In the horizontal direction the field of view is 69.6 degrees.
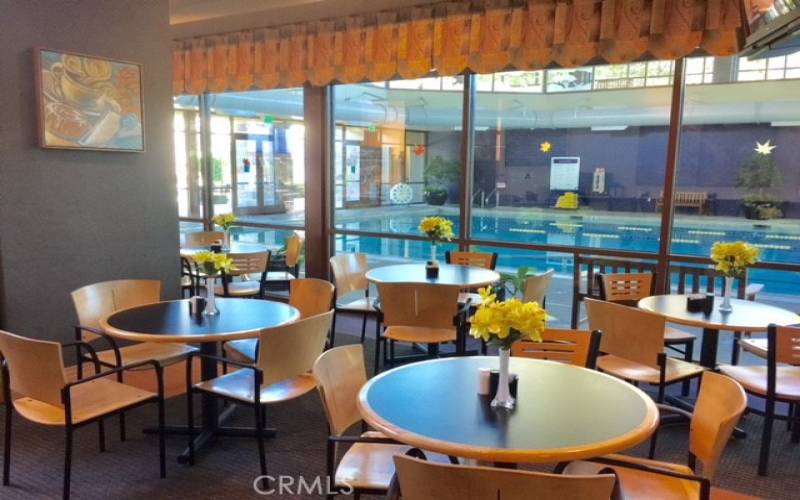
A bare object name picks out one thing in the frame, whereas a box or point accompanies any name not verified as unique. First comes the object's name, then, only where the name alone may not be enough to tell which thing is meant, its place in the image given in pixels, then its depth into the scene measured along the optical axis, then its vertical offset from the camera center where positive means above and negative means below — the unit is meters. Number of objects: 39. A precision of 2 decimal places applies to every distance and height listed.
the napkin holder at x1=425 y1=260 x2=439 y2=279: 4.24 -0.63
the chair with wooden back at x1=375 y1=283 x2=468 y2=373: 3.57 -0.77
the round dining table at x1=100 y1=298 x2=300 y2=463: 2.77 -0.73
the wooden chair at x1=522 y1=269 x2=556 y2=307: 3.91 -0.69
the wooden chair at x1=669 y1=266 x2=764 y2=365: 4.11 -0.70
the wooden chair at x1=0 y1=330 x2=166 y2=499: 2.37 -0.94
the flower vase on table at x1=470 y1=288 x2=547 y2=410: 1.89 -0.46
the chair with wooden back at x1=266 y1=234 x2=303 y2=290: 5.74 -0.81
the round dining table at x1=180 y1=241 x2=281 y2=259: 5.42 -0.66
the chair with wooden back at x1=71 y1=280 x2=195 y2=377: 3.35 -0.79
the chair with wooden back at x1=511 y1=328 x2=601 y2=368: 2.56 -0.73
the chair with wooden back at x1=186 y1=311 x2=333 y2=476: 2.62 -0.89
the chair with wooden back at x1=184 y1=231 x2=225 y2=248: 6.07 -0.61
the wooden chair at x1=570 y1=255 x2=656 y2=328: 4.62 -0.69
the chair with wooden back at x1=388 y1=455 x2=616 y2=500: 1.38 -0.72
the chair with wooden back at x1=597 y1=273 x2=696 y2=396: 4.20 -0.73
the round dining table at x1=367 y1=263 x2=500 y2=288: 4.07 -0.67
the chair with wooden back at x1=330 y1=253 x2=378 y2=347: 4.64 -0.78
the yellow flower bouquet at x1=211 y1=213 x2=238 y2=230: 5.64 -0.38
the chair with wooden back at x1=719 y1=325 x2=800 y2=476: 2.79 -1.00
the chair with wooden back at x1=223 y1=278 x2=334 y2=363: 3.56 -0.76
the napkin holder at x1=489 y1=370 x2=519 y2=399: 1.99 -0.68
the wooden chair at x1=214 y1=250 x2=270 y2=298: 5.02 -0.79
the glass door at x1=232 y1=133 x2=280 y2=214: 7.18 +0.12
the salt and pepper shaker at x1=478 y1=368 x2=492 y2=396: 2.01 -0.68
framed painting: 3.65 +0.51
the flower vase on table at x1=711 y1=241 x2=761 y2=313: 3.46 -0.42
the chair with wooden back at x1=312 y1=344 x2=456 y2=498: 1.93 -0.88
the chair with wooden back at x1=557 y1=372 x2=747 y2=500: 1.77 -0.86
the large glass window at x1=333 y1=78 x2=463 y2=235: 5.96 +0.30
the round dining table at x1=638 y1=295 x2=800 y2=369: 3.20 -0.74
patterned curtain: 4.09 +1.21
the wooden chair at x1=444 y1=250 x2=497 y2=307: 4.91 -0.64
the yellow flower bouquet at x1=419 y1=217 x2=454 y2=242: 4.56 -0.34
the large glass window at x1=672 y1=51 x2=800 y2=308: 4.60 +0.17
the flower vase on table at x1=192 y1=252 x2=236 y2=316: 3.16 -0.47
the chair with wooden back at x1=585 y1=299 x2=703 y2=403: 2.97 -0.83
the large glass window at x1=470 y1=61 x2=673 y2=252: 5.10 +0.24
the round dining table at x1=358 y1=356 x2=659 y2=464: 1.63 -0.73
